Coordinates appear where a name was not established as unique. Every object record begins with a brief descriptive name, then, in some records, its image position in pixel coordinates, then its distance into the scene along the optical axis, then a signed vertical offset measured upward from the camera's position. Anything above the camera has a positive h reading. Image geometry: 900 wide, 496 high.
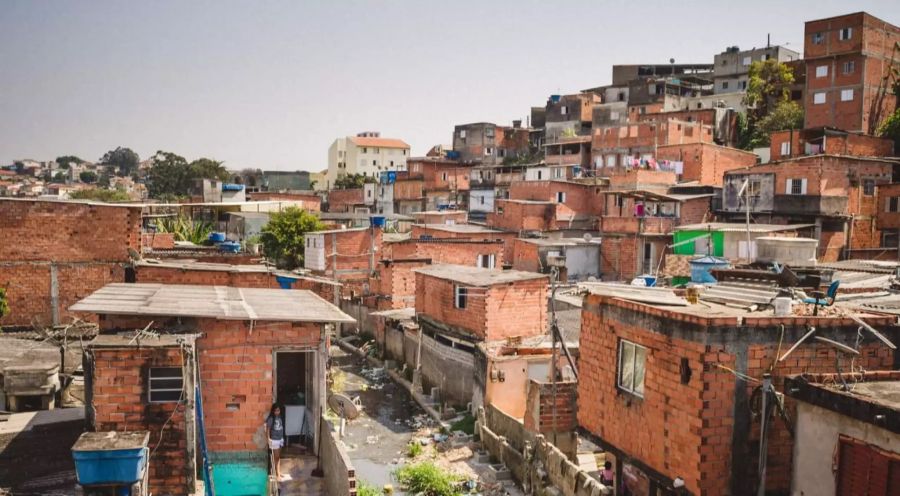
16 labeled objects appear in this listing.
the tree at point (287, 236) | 38.03 -1.77
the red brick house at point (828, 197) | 31.81 +0.81
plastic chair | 9.60 -1.22
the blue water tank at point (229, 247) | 25.22 -1.63
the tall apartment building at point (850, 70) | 41.47 +9.06
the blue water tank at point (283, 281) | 17.81 -2.01
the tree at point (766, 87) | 49.09 +9.21
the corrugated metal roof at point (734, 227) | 28.58 -0.63
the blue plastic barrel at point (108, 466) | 7.80 -3.08
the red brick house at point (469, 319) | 19.98 -3.42
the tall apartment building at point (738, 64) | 60.09 +13.42
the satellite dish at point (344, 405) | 19.17 -5.71
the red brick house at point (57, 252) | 17.58 -1.34
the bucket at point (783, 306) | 9.12 -1.26
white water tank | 21.20 -1.16
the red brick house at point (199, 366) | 9.21 -2.40
